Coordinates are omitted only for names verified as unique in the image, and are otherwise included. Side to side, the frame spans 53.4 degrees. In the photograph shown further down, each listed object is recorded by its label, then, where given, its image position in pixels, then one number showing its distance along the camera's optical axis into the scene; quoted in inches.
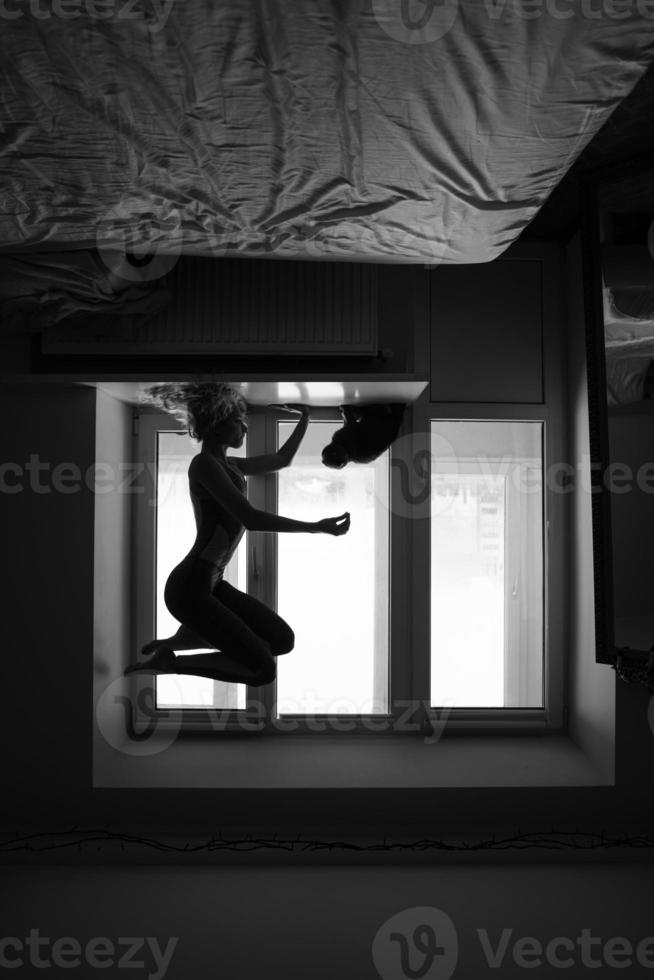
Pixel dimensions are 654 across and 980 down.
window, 90.1
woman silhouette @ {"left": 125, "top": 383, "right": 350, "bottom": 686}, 62.9
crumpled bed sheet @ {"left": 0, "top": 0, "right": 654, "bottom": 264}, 34.3
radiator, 74.1
